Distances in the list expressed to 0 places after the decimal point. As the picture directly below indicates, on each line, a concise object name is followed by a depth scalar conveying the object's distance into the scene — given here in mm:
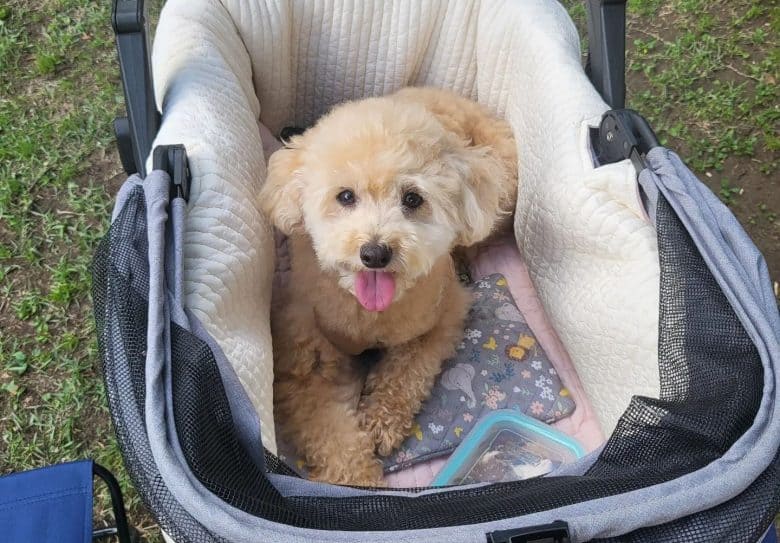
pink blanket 511
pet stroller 282
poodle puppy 444
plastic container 496
